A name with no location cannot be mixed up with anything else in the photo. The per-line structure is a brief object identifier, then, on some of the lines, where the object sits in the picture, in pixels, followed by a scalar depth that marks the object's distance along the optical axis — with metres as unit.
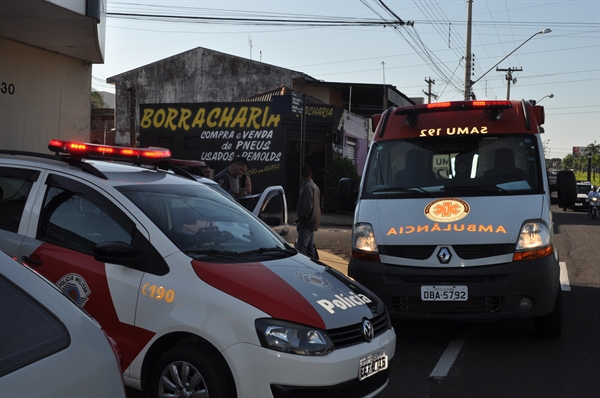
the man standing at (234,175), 10.48
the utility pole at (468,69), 26.53
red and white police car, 3.89
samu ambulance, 6.19
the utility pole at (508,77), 55.53
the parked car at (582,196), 37.72
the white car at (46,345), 2.18
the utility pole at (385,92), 32.24
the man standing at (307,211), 10.38
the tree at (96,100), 50.78
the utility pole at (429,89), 55.59
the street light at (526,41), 26.77
